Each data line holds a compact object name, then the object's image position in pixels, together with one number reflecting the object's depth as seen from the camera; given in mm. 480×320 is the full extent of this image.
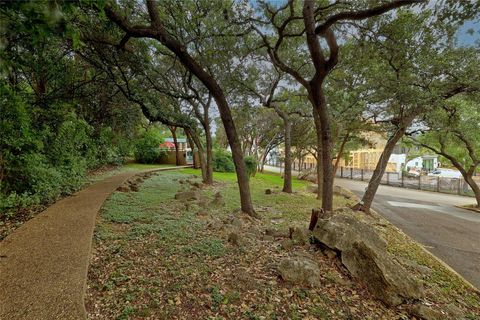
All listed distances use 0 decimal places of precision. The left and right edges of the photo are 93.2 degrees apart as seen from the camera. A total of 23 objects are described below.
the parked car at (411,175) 18625
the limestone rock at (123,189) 6551
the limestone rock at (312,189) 11703
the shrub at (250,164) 15445
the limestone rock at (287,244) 3615
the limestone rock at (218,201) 6236
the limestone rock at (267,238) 4012
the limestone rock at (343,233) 3261
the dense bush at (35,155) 3611
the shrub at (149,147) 17391
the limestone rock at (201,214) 4980
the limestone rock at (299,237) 3756
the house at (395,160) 30219
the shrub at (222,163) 17281
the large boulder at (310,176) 19259
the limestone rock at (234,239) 3602
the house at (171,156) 19094
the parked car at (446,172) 25219
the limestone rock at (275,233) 4149
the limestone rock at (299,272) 2725
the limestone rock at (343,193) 11495
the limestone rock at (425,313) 2383
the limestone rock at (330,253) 3309
